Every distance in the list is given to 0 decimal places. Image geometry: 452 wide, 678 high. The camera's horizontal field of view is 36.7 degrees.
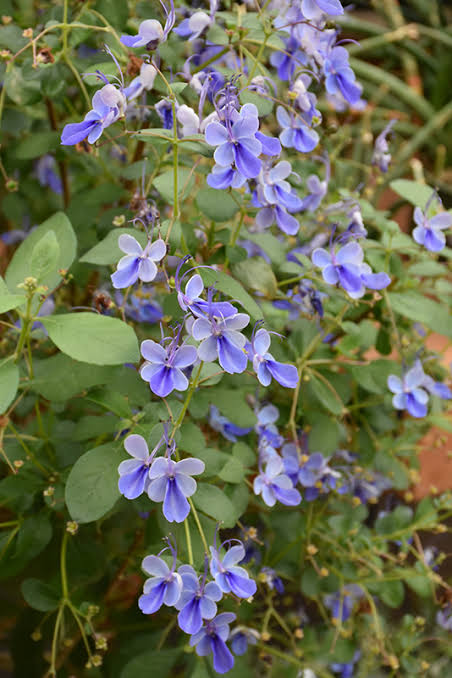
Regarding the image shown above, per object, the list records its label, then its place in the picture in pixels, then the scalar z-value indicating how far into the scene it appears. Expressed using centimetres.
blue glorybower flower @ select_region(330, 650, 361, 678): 93
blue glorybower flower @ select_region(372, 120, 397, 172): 80
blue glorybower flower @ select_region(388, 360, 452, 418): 74
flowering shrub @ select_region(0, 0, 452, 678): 52
